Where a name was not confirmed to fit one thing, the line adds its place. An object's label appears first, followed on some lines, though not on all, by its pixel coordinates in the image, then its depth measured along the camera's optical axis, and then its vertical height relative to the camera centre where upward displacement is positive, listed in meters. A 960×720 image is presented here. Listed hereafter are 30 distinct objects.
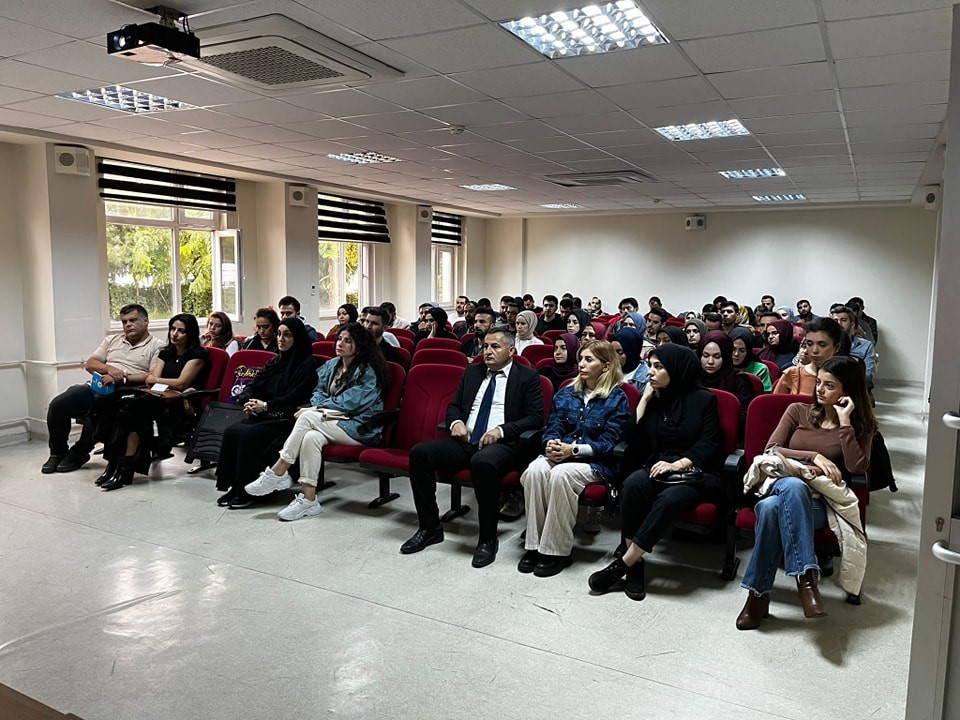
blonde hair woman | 3.55 -0.84
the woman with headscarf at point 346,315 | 6.86 -0.26
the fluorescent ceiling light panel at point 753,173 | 7.96 +1.31
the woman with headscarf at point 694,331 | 5.66 -0.32
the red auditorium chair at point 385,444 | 4.35 -0.96
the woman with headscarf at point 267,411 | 4.61 -0.81
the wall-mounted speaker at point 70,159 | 6.38 +1.12
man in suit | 3.75 -0.81
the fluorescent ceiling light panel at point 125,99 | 4.92 +1.31
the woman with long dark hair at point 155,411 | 5.07 -0.89
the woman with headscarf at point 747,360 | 4.92 -0.48
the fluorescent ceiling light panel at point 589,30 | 3.38 +1.28
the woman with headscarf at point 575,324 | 7.73 -0.37
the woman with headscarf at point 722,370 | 4.32 -0.48
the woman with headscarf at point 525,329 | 6.64 -0.37
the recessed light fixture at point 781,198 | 10.41 +1.33
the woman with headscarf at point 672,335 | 4.96 -0.32
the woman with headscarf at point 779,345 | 6.35 -0.48
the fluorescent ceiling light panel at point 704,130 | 5.66 +1.29
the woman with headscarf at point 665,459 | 3.29 -0.82
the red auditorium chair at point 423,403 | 4.51 -0.72
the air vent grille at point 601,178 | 8.24 +1.30
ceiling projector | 3.23 +1.11
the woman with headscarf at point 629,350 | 5.25 -0.44
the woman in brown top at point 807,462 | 2.99 -0.76
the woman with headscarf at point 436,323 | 7.54 -0.36
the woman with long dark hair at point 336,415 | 4.40 -0.79
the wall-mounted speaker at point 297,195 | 9.15 +1.16
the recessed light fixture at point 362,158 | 7.36 +1.34
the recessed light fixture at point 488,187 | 9.54 +1.35
